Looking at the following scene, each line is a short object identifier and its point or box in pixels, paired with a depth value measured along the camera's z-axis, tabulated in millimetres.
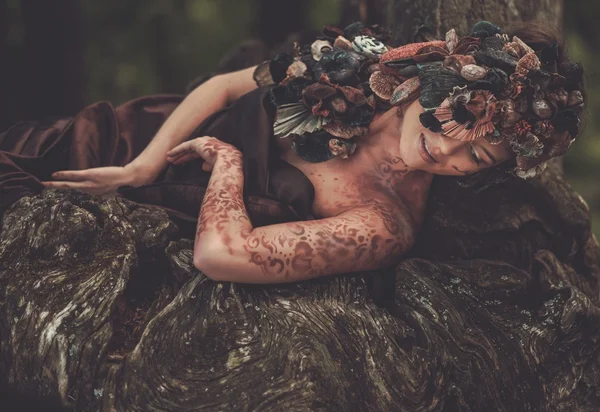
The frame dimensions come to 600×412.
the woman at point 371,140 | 3031
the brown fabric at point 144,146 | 3461
